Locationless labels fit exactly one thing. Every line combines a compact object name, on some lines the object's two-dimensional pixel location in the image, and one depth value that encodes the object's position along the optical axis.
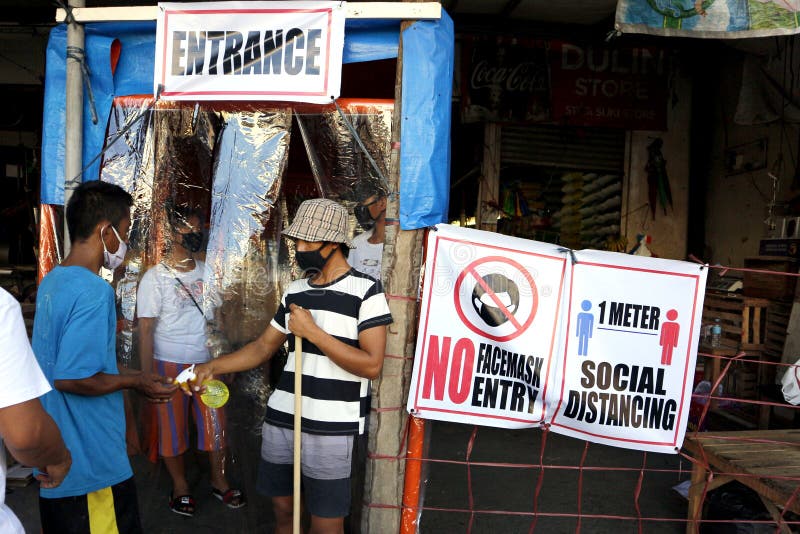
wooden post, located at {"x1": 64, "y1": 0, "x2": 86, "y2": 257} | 3.45
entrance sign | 3.19
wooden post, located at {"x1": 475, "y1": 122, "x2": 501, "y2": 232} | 7.38
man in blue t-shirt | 2.32
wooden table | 3.29
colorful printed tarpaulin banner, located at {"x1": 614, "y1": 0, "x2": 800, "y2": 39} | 3.93
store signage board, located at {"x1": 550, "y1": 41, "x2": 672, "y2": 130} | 7.15
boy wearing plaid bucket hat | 2.67
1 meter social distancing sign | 3.07
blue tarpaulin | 3.05
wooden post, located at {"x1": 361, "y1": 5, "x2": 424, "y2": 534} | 3.08
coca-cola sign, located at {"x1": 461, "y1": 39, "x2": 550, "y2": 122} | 7.05
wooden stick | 2.57
